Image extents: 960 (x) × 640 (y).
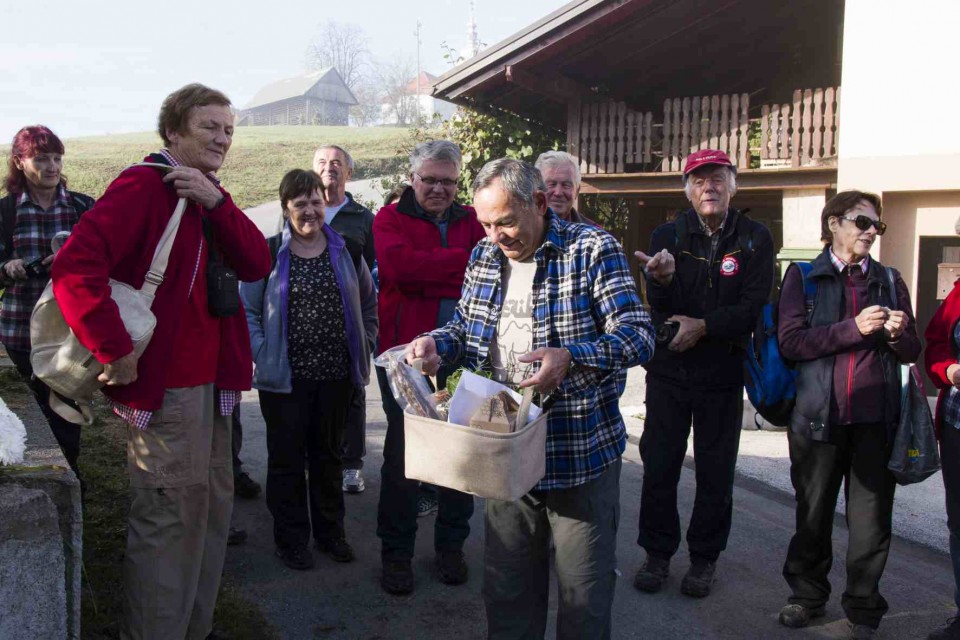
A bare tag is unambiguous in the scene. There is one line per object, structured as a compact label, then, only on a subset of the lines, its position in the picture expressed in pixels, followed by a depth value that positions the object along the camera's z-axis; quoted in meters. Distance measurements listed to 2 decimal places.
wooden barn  83.19
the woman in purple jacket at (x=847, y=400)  3.64
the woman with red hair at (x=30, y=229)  4.48
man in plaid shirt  2.79
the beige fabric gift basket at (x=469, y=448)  2.36
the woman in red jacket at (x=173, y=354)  2.73
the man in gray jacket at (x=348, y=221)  5.44
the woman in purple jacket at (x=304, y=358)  4.25
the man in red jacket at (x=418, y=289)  4.07
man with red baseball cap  4.06
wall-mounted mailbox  8.06
